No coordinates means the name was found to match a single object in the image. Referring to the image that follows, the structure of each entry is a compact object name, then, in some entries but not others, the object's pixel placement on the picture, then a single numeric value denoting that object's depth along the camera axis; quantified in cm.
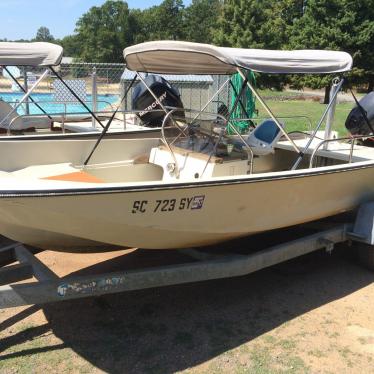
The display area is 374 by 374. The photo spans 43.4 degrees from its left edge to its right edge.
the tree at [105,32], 6650
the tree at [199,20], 7394
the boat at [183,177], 302
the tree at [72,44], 7831
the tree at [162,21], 7119
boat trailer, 311
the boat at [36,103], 537
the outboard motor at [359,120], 554
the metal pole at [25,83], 964
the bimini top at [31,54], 543
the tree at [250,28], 3662
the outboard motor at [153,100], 856
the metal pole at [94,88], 967
